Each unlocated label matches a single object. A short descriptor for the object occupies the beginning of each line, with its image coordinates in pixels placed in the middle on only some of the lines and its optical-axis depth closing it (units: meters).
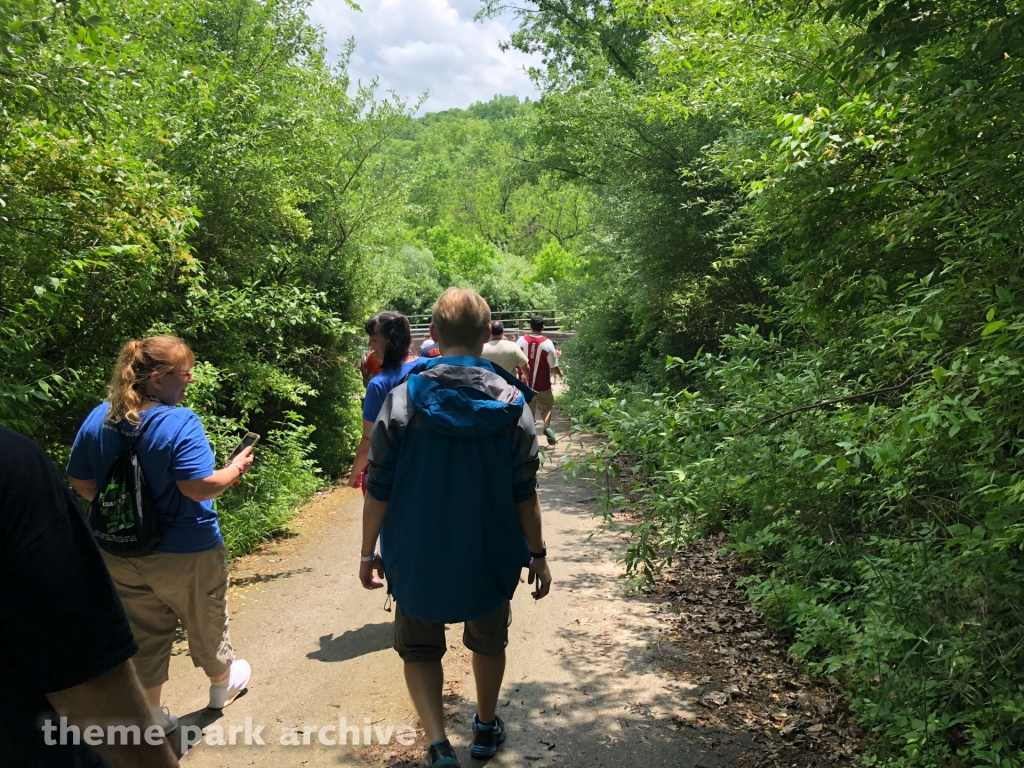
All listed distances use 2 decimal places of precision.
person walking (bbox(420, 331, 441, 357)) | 8.18
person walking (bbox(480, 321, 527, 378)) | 7.69
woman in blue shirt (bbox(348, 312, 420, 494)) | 4.75
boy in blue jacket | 3.05
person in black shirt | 1.28
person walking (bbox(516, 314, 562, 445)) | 10.83
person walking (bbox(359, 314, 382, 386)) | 6.92
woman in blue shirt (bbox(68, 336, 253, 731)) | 3.40
